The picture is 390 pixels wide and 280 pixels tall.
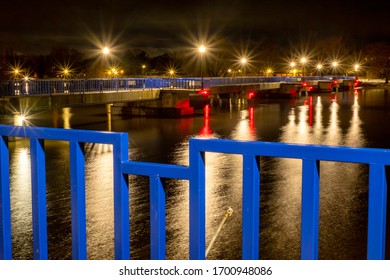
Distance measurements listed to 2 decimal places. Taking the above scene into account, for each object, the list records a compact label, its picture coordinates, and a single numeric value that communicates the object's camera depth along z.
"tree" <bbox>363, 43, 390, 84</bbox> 122.19
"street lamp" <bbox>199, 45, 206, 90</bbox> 43.46
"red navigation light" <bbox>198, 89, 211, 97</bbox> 40.06
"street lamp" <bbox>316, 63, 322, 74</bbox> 122.06
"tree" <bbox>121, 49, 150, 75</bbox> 154.12
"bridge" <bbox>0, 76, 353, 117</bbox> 25.66
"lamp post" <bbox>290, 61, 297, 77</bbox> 113.43
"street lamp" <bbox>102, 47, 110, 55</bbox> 46.62
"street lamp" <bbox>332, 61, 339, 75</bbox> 130.00
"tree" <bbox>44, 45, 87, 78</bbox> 122.19
